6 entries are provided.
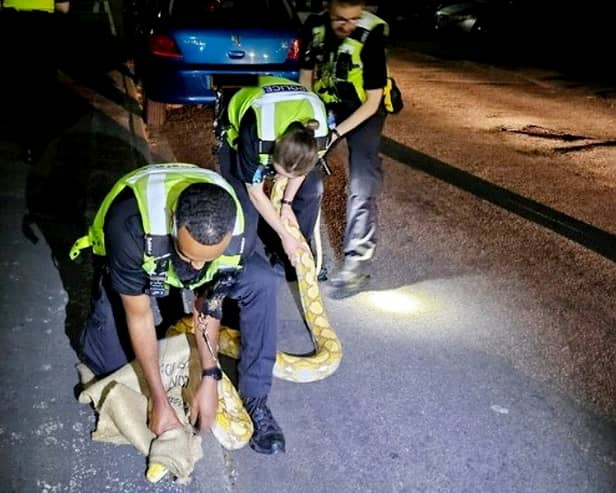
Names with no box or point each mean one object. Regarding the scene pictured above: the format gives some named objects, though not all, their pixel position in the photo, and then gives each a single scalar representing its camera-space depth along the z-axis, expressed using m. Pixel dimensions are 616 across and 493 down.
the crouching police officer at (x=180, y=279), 2.31
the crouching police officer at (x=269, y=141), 3.12
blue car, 6.64
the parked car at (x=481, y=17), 16.08
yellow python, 2.88
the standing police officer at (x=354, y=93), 3.96
